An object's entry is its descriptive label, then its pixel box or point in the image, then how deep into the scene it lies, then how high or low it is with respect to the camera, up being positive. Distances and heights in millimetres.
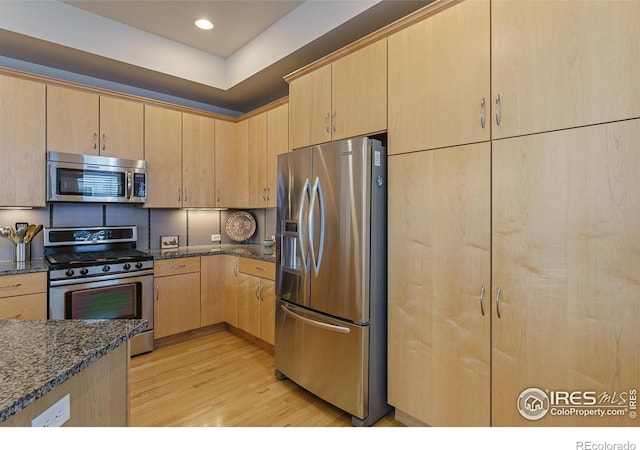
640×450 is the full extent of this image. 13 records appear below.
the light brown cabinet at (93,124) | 2867 +920
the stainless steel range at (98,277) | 2672 -467
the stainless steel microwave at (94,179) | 2854 +411
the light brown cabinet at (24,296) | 2402 -546
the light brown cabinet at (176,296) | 3232 -735
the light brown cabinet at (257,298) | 3020 -728
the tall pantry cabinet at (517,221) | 1309 +9
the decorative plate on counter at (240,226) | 4140 -36
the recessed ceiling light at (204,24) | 2936 +1794
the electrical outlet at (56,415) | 827 -503
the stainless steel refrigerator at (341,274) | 2018 -329
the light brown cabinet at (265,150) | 3377 +782
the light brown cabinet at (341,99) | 2100 +872
